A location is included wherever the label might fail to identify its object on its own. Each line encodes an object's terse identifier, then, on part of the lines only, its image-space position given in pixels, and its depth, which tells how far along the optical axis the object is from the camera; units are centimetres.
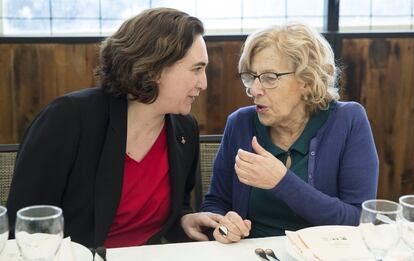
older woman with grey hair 196
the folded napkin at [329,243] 144
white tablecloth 150
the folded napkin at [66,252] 134
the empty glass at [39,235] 111
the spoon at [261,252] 149
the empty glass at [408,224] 125
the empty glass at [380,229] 122
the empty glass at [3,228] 116
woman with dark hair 184
